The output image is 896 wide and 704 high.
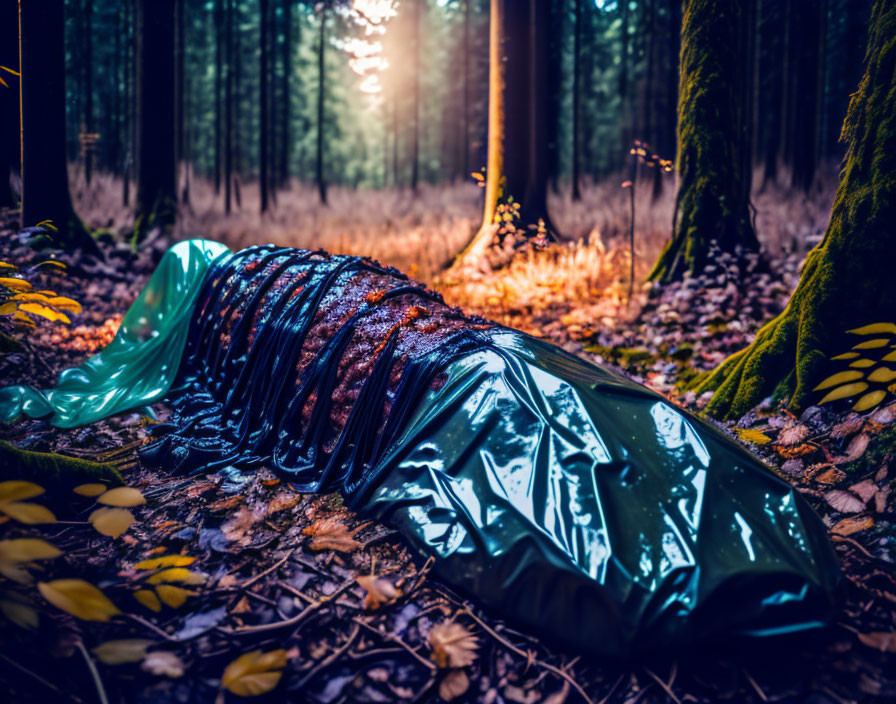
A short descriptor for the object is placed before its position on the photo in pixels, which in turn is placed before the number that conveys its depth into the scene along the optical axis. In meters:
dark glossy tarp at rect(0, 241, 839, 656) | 1.86
